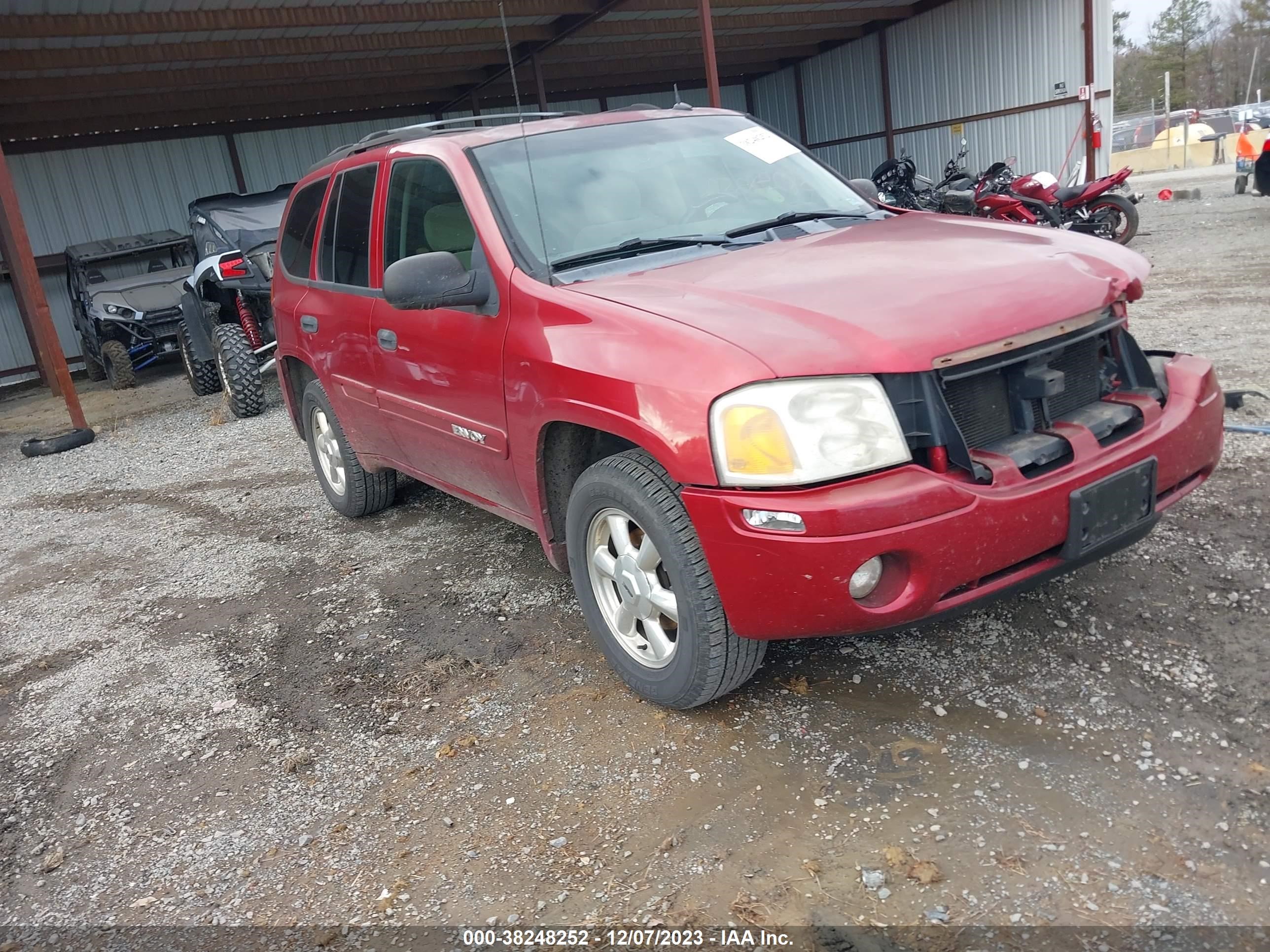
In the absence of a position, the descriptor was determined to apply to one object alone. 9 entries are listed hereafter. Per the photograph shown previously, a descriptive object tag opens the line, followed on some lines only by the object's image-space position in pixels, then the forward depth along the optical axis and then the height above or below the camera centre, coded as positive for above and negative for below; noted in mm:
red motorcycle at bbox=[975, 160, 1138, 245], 10594 -775
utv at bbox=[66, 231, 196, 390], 11398 -209
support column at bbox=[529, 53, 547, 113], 13984 +1853
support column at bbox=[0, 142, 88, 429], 8273 +5
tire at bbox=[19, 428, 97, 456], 8492 -1303
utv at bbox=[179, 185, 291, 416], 8414 -333
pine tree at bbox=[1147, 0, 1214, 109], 57656 +4252
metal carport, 11312 +2272
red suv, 2293 -528
